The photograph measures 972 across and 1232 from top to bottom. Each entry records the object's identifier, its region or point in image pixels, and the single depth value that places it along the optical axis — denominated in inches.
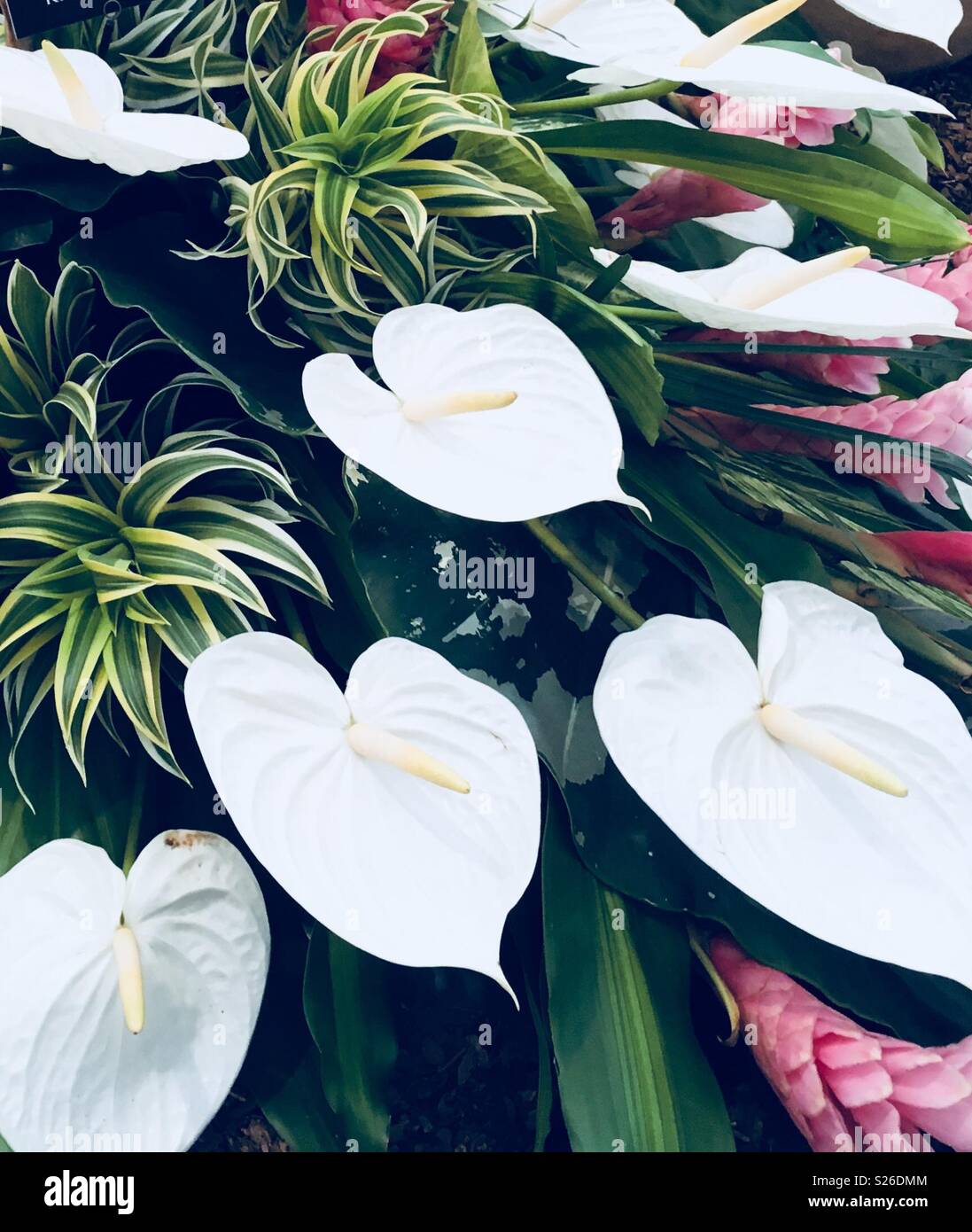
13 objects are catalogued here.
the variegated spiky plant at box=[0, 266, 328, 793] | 17.0
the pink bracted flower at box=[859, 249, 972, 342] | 23.6
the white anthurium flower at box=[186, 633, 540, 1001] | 15.5
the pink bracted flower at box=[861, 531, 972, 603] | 19.6
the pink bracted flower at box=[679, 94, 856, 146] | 22.3
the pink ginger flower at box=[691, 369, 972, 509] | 22.0
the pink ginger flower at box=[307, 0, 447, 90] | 20.6
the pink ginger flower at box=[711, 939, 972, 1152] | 16.6
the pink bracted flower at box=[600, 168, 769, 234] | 21.7
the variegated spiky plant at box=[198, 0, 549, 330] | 18.0
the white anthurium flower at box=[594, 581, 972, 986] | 16.7
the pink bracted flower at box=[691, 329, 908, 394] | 21.7
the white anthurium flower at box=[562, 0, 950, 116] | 19.4
